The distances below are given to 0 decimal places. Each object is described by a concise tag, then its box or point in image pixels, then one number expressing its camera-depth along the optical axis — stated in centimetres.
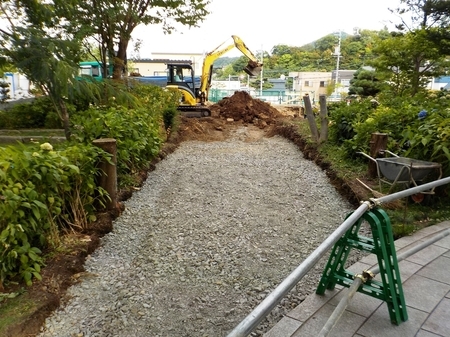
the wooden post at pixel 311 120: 778
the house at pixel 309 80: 3831
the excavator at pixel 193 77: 1344
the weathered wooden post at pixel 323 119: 739
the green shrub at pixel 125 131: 432
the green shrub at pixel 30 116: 755
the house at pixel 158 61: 3482
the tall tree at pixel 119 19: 893
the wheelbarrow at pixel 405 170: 369
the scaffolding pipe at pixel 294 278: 90
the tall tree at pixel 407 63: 988
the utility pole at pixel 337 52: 3314
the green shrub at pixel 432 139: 393
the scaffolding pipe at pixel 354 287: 150
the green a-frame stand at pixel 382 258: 190
